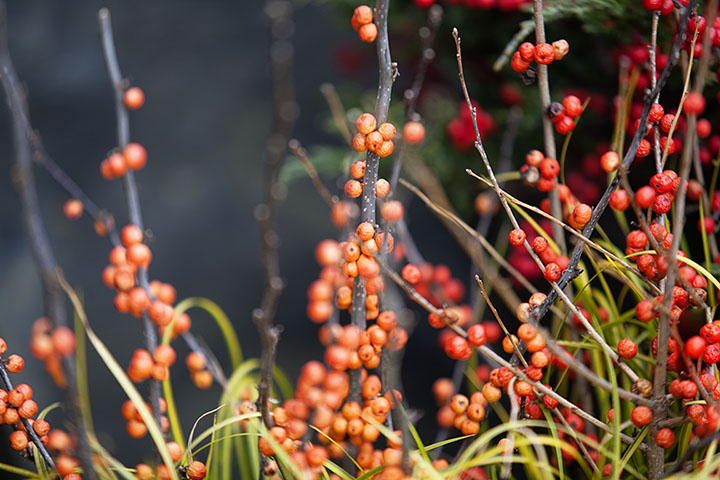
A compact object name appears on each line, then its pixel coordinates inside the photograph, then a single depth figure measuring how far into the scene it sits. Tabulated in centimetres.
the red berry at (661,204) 98
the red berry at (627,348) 97
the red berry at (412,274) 98
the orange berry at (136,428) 99
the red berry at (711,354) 97
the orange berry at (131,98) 101
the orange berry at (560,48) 99
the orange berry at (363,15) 98
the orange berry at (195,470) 98
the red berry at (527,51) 100
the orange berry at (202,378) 104
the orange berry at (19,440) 98
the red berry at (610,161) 98
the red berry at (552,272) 97
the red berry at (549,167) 100
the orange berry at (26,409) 98
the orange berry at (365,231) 96
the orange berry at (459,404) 99
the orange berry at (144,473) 99
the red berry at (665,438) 97
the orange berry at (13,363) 99
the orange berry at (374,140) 97
